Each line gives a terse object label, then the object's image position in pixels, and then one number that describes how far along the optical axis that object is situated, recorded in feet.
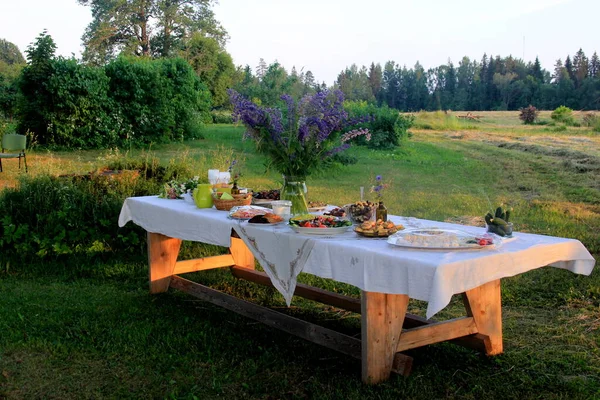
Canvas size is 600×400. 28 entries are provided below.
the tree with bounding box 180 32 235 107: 98.37
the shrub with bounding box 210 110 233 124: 93.07
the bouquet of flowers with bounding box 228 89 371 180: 11.77
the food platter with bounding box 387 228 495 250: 9.25
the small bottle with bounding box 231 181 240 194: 13.75
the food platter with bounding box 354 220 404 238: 10.16
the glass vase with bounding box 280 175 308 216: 12.49
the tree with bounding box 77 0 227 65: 97.76
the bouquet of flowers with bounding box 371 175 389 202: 11.43
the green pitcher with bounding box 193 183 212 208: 13.74
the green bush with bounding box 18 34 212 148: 46.09
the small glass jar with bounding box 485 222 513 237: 10.12
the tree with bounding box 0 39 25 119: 75.87
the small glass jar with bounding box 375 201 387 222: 11.22
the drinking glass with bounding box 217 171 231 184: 14.48
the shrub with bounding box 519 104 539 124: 86.02
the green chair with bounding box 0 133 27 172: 35.47
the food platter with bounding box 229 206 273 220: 12.29
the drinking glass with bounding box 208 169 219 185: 14.46
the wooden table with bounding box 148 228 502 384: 9.77
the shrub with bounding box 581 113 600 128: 68.69
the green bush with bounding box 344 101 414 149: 53.67
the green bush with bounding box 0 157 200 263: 19.48
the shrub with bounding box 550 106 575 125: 76.89
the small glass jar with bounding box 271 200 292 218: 11.94
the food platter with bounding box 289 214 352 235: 10.42
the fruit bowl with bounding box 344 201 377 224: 11.20
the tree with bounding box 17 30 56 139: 45.73
